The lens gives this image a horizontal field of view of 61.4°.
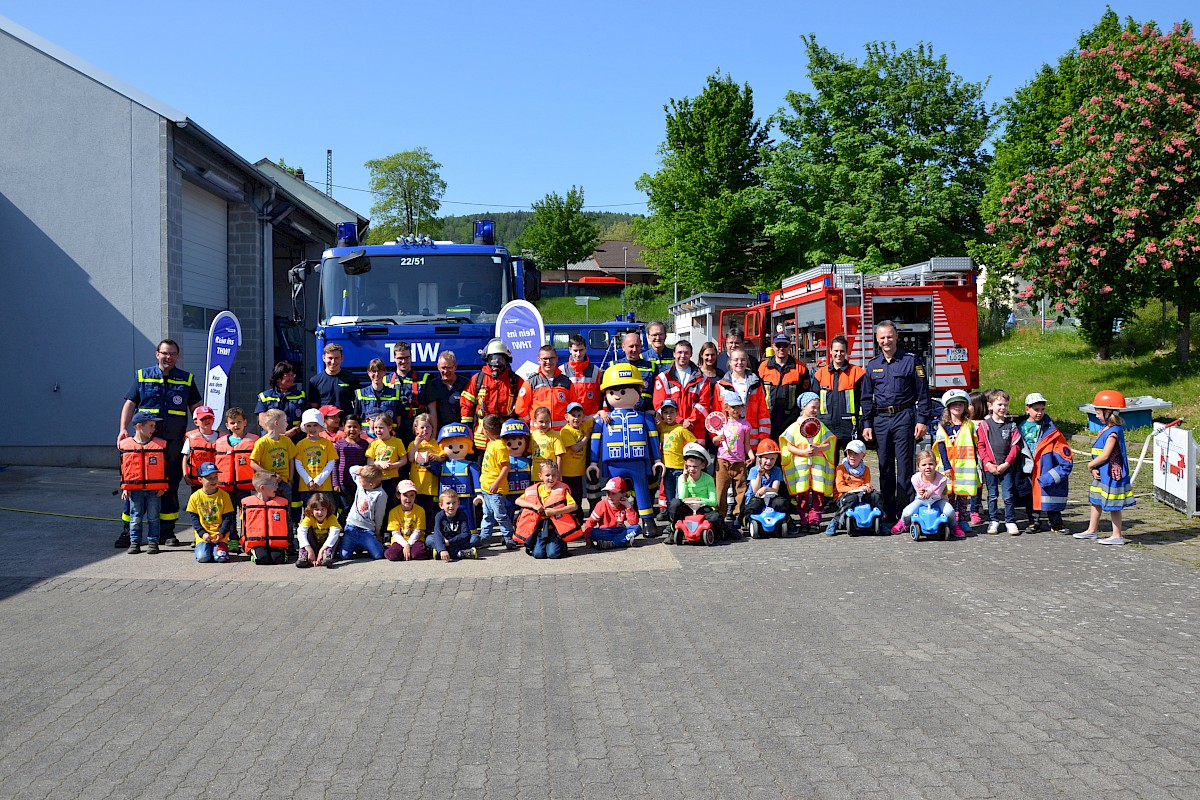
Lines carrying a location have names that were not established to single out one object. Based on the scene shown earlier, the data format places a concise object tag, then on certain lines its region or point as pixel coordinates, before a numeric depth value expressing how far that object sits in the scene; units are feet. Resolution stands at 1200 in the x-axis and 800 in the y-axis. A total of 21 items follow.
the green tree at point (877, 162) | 112.16
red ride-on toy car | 30.53
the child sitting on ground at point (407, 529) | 28.96
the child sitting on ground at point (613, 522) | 30.58
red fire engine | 55.52
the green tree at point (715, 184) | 129.08
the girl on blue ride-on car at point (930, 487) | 31.12
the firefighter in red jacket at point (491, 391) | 33.06
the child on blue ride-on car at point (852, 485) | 32.19
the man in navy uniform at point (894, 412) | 32.78
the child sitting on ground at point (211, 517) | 29.32
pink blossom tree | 60.39
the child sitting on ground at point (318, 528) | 28.58
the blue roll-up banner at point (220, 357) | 35.86
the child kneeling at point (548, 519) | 29.37
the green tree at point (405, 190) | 238.27
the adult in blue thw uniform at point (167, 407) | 31.53
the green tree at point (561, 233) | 239.50
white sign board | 33.60
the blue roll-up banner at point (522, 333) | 34.51
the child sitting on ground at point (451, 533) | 29.07
